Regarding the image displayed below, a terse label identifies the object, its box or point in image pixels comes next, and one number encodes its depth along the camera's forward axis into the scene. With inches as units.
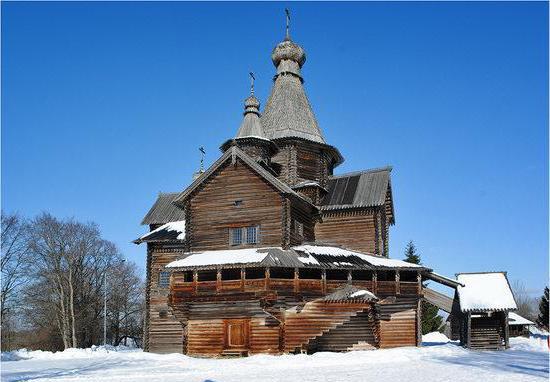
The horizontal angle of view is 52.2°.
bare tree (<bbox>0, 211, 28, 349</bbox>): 1717.5
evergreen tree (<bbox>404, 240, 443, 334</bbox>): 2194.9
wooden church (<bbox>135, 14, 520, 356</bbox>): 1058.7
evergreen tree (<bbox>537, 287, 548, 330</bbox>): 2578.7
